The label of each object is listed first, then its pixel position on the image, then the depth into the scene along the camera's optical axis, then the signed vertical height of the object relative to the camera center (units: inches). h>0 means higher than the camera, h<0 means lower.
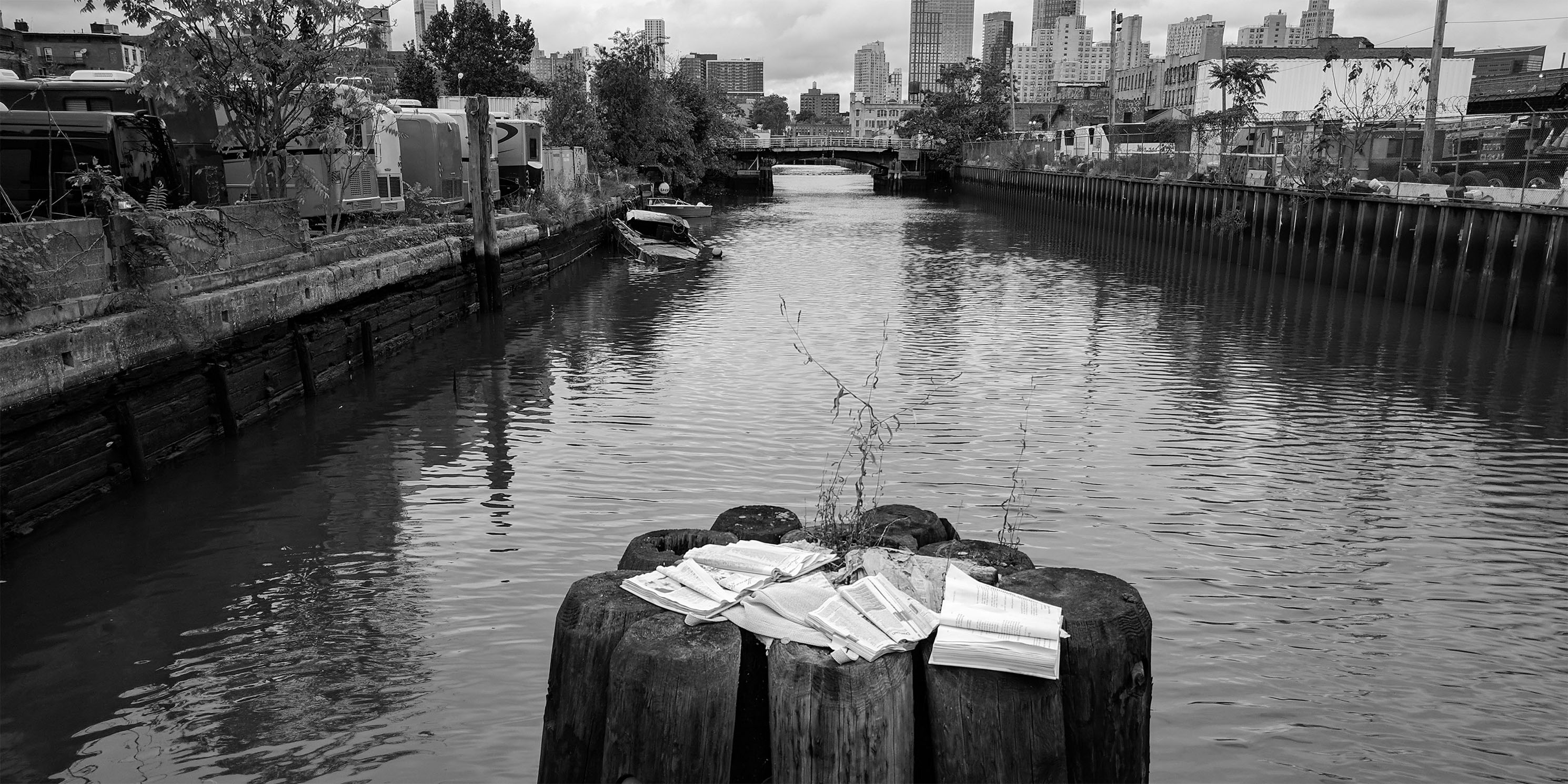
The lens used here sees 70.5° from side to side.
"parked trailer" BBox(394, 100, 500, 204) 1202.0 +35.6
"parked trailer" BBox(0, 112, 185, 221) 526.0 -2.9
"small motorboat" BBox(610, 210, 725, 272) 1451.8 -117.4
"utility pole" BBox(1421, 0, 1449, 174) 1119.0 +57.6
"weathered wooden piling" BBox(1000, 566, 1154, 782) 155.5 -73.4
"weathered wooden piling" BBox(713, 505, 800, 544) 207.8 -68.9
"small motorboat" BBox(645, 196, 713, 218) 2154.3 -103.1
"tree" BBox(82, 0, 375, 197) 675.4 +52.3
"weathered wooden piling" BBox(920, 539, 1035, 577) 189.8 -67.4
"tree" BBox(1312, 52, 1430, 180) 1239.5 +52.6
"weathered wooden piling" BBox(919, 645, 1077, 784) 149.5 -75.6
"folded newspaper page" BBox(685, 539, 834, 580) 179.8 -65.6
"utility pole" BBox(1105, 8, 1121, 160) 2513.8 +296.3
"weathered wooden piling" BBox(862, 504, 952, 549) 206.5 -67.6
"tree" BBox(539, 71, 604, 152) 2199.8 +62.6
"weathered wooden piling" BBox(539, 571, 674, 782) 159.3 -74.4
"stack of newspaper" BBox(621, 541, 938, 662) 156.0 -65.2
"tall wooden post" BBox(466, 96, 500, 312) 933.8 -49.4
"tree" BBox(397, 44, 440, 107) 3196.4 +201.4
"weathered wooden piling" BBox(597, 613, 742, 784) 151.6 -74.6
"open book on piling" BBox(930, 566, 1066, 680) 149.1 -64.6
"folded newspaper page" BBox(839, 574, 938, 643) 157.4 -65.2
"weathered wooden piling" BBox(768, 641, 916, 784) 149.1 -74.8
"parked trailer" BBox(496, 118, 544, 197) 1423.5 -6.0
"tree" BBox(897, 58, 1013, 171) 4382.4 +185.7
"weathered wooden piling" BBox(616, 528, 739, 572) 190.1 -68.0
